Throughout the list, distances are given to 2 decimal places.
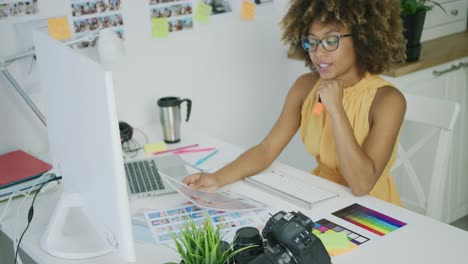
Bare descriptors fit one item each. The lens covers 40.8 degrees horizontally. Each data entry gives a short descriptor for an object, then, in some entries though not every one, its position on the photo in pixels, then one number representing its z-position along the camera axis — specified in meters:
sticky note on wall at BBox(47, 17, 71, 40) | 2.17
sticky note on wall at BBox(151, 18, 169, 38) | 2.41
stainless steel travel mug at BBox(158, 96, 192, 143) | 2.27
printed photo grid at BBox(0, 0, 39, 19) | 2.06
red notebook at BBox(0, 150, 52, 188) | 1.91
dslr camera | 1.14
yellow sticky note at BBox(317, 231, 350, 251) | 1.46
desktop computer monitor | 1.15
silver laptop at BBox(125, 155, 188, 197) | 1.84
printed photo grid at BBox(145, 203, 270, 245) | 1.56
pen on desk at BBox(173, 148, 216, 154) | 2.19
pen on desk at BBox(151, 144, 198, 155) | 2.19
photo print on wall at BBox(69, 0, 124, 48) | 2.22
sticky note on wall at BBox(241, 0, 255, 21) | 2.64
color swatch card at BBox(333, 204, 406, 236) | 1.54
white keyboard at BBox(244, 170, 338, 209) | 1.71
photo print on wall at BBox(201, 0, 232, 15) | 2.56
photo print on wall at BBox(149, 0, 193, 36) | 2.40
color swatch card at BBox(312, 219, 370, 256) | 1.46
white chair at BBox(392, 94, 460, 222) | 1.94
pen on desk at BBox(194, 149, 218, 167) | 2.07
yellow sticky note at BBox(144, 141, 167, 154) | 2.20
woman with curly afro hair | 1.82
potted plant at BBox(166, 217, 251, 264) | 1.18
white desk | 1.42
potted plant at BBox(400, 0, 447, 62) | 2.61
